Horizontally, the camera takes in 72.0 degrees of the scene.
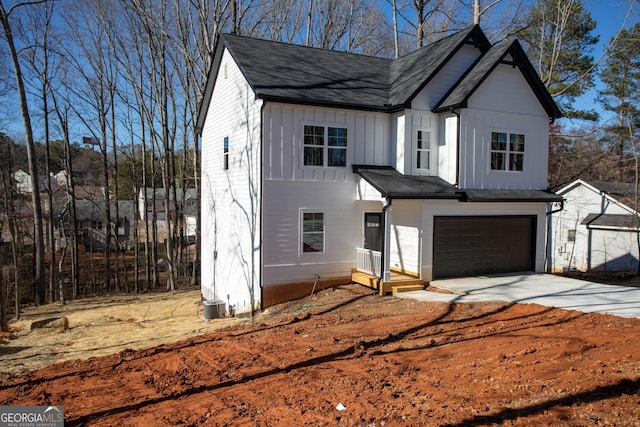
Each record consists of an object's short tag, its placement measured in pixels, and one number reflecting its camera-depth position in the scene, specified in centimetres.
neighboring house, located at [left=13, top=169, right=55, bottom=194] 3956
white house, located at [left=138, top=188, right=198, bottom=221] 5531
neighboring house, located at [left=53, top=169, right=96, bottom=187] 4842
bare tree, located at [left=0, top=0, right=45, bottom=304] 1878
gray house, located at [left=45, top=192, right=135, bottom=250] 4234
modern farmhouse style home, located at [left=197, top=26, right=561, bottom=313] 1361
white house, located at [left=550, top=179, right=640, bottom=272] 2406
